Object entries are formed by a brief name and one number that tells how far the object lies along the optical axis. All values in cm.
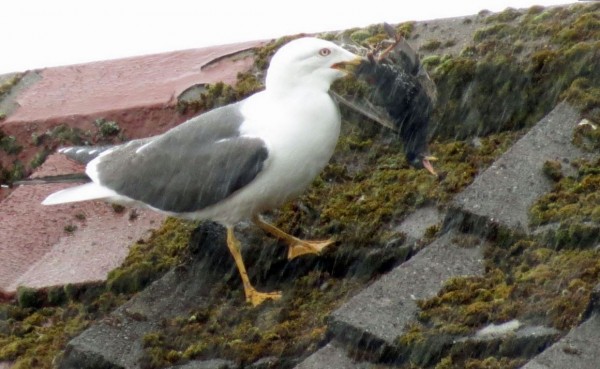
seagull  965
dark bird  976
